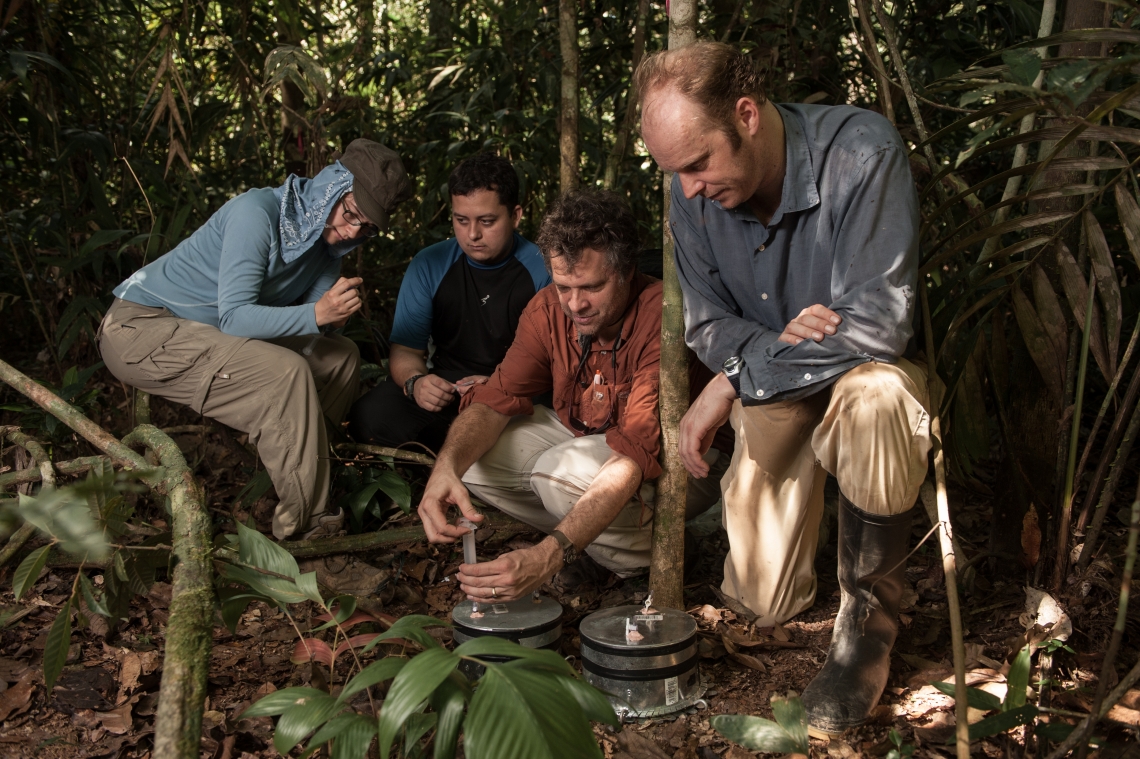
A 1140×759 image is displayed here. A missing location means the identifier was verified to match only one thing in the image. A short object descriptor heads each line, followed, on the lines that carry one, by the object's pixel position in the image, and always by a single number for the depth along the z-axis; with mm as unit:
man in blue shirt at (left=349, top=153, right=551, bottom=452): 3816
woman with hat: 3553
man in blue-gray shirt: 2248
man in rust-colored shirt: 2734
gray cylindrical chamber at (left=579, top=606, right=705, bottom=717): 2244
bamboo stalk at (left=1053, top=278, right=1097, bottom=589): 2240
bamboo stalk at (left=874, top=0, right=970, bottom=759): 1704
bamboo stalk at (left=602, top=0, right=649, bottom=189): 3768
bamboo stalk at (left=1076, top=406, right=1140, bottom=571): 2223
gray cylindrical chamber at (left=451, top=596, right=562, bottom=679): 2354
